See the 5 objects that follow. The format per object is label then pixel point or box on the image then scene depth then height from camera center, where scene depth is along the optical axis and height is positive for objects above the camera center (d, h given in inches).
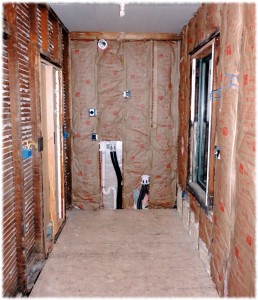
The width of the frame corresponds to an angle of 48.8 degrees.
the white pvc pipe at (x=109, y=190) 201.6 -51.2
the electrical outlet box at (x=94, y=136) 194.5 -13.1
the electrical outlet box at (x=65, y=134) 177.3 -10.9
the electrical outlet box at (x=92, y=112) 192.9 +3.5
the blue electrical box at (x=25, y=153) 108.8 -13.7
